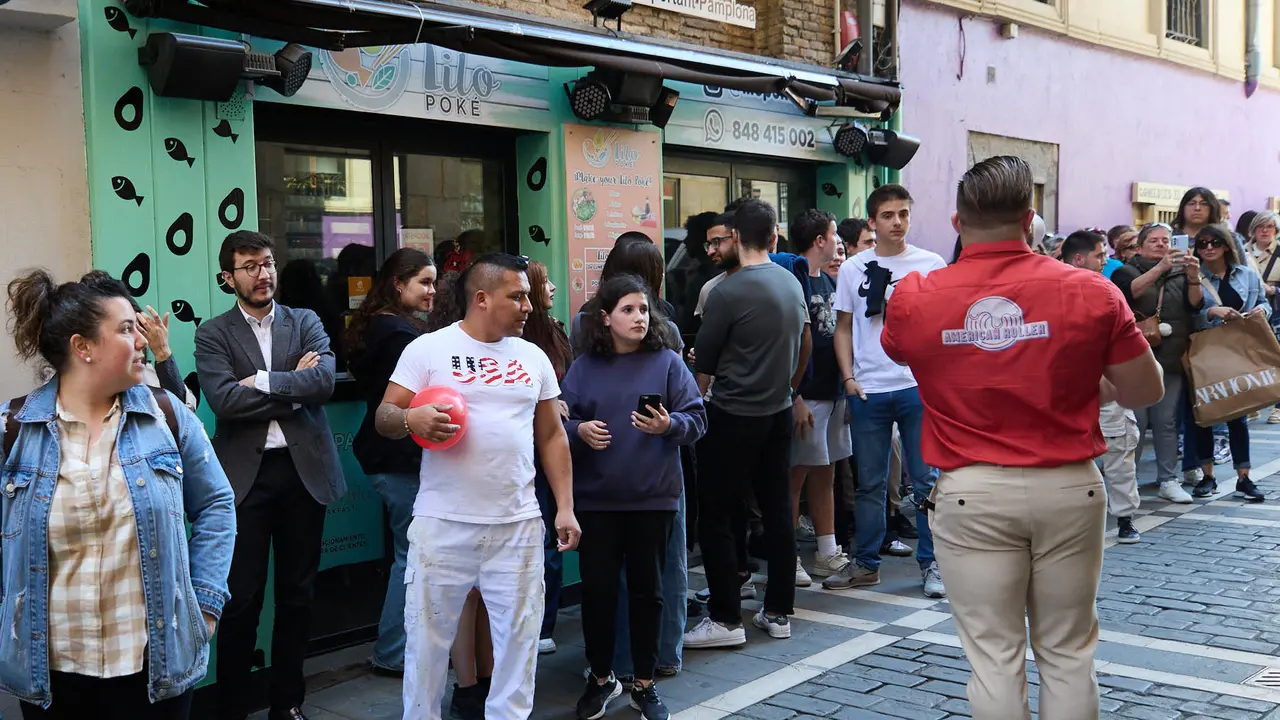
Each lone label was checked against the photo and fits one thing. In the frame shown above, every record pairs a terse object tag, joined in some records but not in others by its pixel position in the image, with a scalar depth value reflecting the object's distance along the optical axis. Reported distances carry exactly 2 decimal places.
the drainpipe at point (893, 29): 9.79
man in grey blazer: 4.68
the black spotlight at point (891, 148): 9.12
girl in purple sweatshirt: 4.76
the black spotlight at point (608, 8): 7.32
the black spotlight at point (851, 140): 8.92
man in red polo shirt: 3.26
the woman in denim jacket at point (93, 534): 2.91
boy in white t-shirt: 6.45
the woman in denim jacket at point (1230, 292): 8.75
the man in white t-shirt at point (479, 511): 3.99
